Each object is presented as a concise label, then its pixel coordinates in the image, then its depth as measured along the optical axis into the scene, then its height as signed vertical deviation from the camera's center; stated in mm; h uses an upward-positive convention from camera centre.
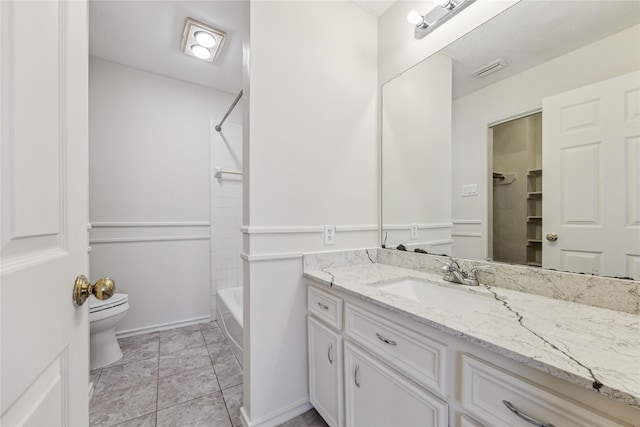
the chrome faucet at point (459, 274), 1200 -308
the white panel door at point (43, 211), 337 +5
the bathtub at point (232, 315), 1979 -891
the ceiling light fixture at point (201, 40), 1926 +1411
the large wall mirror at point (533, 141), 881 +314
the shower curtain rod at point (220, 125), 2492 +947
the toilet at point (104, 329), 1862 -886
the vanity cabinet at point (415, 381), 565 -514
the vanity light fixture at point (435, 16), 1285 +1067
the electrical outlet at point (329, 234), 1565 -139
